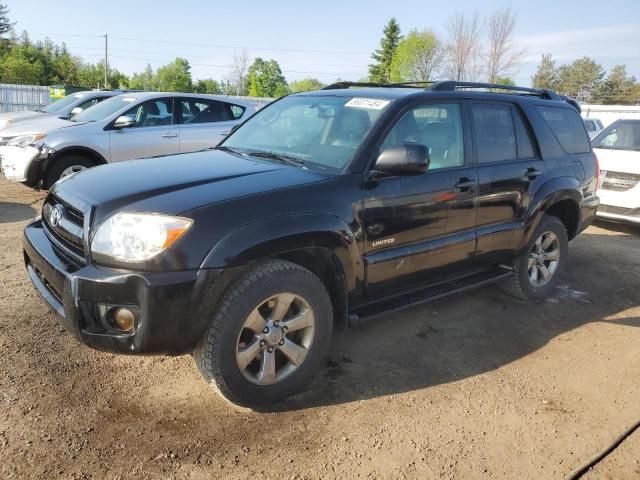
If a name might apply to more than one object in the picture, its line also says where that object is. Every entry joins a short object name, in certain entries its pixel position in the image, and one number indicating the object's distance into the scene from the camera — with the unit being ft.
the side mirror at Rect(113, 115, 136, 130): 25.00
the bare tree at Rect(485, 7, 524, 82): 126.52
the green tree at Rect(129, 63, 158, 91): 261.03
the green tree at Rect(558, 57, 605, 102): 192.36
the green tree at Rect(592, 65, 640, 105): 186.91
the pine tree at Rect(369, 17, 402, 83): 212.02
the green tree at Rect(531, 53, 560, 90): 183.42
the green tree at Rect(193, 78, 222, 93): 210.47
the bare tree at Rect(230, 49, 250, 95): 205.46
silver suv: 23.72
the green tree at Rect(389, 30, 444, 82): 167.53
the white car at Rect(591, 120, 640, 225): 24.76
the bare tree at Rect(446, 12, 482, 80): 130.00
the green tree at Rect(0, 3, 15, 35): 208.03
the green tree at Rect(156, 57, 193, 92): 237.25
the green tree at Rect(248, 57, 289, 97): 231.91
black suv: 8.15
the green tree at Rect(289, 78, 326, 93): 305.12
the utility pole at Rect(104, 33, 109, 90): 179.63
